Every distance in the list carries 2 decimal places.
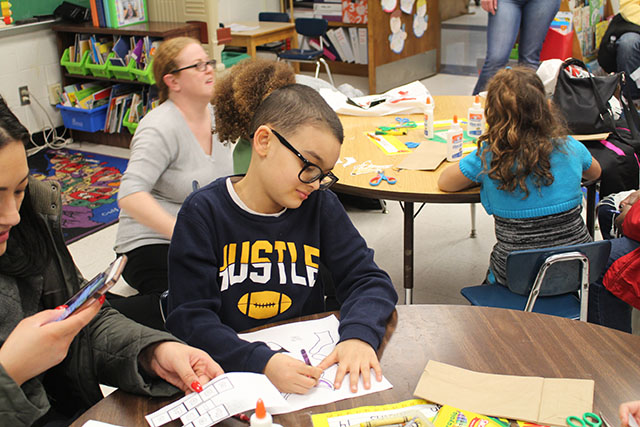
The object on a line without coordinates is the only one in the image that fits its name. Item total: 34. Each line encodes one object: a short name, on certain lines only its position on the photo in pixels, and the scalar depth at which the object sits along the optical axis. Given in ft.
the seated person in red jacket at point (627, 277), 6.53
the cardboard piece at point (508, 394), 3.63
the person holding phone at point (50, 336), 3.54
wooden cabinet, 19.75
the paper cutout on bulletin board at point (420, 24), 21.17
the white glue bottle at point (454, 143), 8.19
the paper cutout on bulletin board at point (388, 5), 19.47
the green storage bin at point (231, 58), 17.24
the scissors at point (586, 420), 3.52
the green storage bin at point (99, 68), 15.90
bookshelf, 15.11
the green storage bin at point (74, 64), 16.30
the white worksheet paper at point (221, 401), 3.61
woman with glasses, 7.52
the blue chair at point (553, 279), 6.25
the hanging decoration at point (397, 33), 20.15
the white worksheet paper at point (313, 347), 3.84
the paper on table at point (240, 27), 19.83
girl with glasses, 4.48
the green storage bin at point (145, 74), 15.24
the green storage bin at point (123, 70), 15.60
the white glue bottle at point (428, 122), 9.08
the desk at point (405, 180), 7.50
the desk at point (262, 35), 19.24
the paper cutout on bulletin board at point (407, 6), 20.21
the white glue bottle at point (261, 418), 3.29
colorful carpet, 12.71
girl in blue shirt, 6.95
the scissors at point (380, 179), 7.82
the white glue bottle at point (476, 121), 8.99
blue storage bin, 16.69
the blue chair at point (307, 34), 19.25
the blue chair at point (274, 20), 21.03
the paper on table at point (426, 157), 8.26
